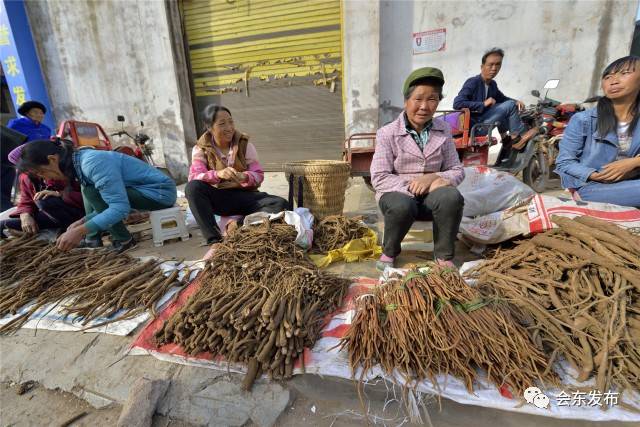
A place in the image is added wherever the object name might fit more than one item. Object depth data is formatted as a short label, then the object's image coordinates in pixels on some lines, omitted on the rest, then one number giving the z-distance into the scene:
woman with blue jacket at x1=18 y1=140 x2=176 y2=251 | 2.52
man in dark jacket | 4.02
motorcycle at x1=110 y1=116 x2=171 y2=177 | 4.92
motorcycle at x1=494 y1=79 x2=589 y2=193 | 4.10
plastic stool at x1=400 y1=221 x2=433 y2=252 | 2.61
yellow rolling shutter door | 5.77
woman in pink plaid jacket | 2.12
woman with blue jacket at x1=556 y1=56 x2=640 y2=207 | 2.04
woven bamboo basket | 3.24
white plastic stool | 3.24
